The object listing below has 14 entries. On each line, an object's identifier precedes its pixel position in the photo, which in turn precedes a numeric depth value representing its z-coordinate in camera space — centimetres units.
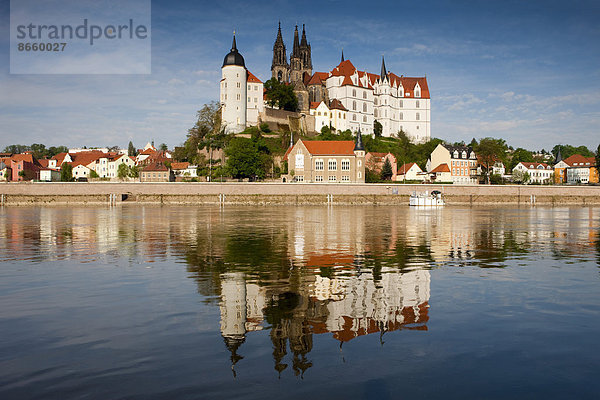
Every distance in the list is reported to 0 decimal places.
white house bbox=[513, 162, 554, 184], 14850
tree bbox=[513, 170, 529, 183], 12977
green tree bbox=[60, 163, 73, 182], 12812
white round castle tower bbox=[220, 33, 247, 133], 11269
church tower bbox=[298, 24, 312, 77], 14925
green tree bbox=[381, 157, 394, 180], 10969
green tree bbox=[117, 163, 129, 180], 12638
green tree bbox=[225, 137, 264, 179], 9131
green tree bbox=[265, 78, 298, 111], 12706
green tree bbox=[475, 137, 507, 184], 11175
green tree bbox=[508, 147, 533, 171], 15736
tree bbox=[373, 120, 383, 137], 14758
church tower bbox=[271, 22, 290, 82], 14538
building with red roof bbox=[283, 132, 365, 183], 9481
